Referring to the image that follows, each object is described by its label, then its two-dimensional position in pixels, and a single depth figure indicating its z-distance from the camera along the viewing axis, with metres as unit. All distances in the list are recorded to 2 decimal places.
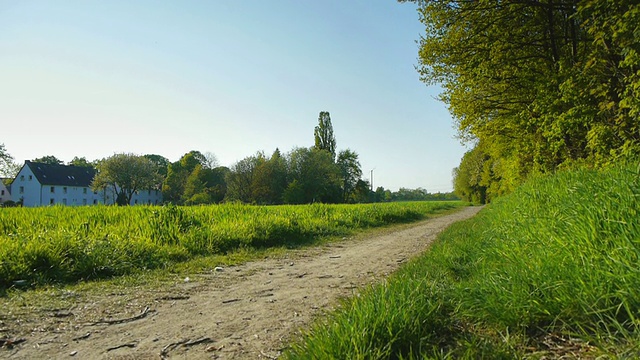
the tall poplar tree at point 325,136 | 75.62
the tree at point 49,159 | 102.68
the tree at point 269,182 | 65.38
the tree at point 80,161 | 113.64
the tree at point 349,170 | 82.50
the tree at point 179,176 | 81.00
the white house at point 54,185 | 67.75
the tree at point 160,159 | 114.38
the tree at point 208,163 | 90.70
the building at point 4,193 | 65.29
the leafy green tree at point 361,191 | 84.88
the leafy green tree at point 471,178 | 59.35
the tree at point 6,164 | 58.03
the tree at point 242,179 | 66.00
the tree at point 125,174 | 64.38
